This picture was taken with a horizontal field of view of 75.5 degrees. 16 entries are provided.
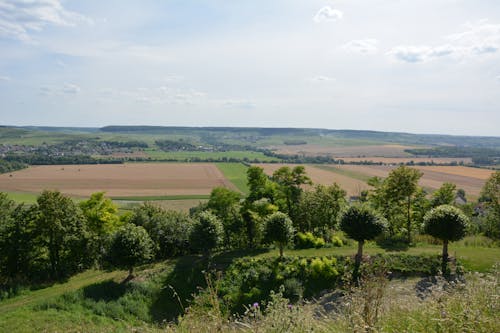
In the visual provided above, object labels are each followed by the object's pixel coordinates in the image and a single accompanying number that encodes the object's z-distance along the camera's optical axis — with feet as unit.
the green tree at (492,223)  85.39
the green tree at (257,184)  93.86
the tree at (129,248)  65.09
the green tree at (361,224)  64.75
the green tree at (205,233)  72.13
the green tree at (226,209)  91.25
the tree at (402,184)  82.79
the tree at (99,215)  86.12
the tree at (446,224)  63.16
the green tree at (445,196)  100.01
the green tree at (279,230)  71.10
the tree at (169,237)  84.53
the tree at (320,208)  94.22
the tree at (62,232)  73.58
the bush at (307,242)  79.63
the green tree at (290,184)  97.14
